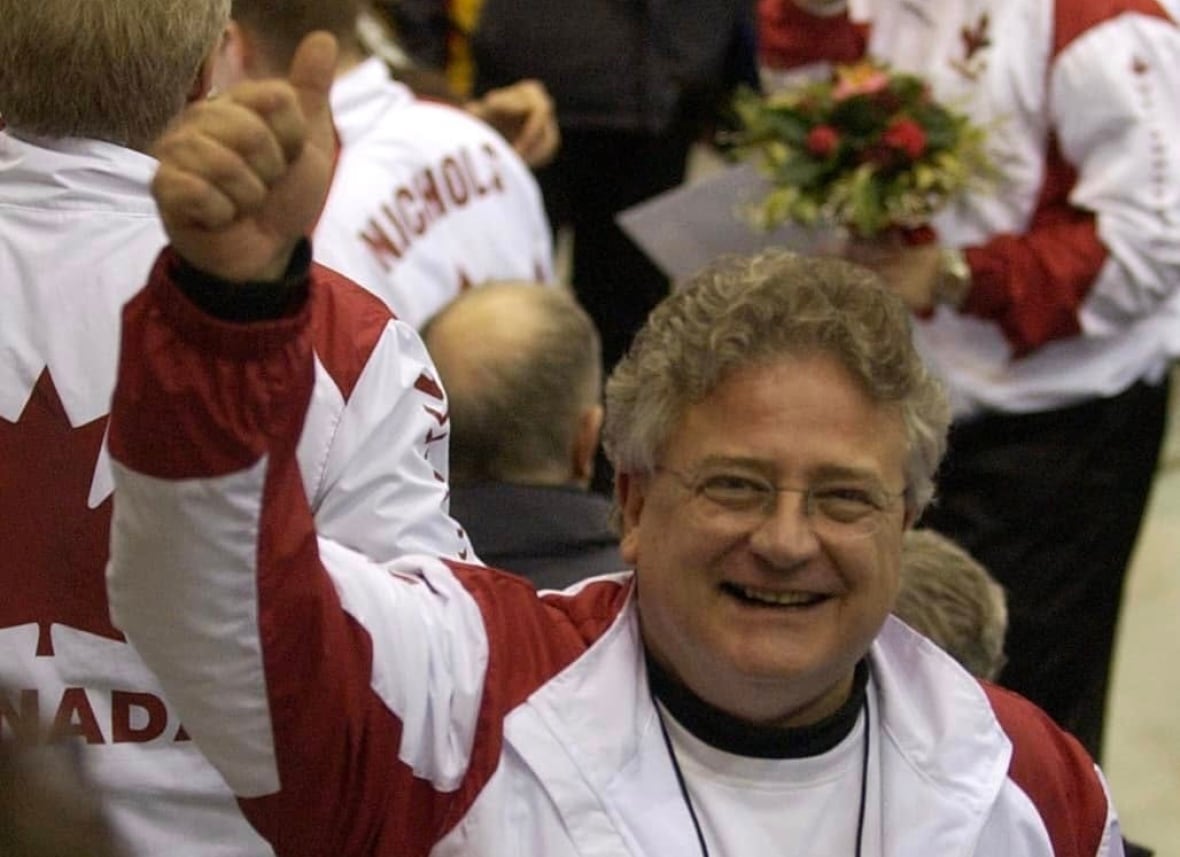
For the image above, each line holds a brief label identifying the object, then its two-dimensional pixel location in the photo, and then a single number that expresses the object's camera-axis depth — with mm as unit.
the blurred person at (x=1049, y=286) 6012
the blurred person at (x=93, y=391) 3332
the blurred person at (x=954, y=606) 4582
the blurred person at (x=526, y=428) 4910
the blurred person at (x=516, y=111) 7586
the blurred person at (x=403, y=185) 5914
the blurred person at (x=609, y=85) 9148
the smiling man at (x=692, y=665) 2857
